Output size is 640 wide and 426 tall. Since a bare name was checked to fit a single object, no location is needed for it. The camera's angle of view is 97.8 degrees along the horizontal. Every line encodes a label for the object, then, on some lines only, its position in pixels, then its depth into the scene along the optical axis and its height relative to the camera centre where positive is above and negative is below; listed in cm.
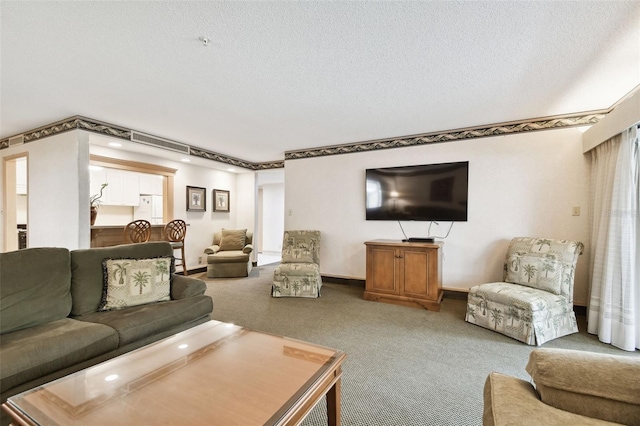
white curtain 238 -39
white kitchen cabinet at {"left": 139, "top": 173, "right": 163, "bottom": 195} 578 +51
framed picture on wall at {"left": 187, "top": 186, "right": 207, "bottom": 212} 554 +20
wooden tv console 347 -82
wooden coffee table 106 -79
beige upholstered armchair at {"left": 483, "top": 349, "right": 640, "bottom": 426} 94 -66
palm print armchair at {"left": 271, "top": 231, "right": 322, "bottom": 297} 396 -100
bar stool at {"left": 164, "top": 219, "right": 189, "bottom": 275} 475 -42
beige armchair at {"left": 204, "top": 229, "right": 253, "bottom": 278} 516 -85
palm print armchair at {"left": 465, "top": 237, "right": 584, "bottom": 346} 251 -81
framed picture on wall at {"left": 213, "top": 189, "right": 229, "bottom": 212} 609 +20
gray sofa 152 -77
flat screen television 382 +27
